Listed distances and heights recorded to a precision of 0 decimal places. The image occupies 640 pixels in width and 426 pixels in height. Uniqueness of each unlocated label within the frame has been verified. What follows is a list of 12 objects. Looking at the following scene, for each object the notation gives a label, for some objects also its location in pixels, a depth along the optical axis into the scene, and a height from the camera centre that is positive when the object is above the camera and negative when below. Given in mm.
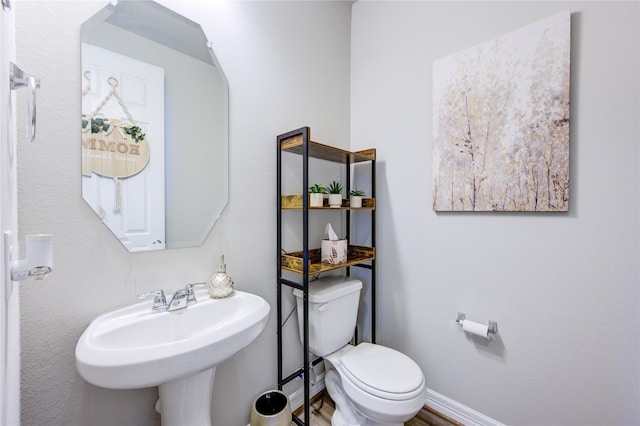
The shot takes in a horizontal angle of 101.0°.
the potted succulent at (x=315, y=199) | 1358 +58
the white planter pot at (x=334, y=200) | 1465 +57
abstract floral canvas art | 1135 +429
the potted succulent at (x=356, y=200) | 1607 +65
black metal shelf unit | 1262 -163
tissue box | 1450 -228
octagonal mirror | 911 +325
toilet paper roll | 1288 -583
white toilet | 1129 -770
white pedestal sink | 670 -411
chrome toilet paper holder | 1307 -574
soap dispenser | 1107 -323
